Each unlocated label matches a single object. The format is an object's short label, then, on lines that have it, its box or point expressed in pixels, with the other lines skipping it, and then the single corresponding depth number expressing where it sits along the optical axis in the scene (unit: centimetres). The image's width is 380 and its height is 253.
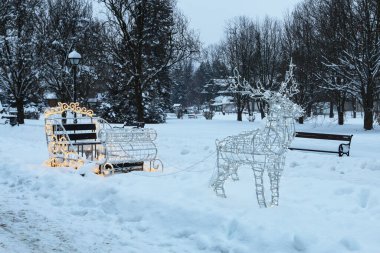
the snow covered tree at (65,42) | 3005
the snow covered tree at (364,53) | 2441
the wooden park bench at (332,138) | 1345
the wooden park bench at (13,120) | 2594
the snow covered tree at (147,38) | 2931
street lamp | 1825
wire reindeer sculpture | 657
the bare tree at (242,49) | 4256
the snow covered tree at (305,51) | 3153
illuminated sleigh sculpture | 988
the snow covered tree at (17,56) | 2761
